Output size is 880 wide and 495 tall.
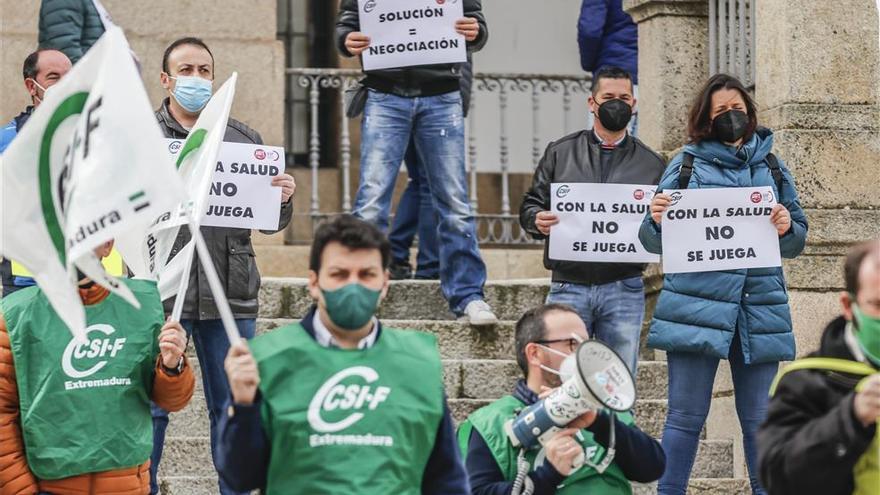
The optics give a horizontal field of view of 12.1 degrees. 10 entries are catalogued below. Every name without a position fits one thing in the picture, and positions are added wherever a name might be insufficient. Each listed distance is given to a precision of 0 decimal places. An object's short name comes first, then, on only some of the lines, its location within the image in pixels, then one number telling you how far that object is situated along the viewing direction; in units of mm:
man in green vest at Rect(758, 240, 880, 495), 10782
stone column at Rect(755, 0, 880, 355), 20044
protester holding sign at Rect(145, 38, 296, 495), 16929
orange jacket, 14002
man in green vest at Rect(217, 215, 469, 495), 11549
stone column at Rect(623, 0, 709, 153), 22707
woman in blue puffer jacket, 16914
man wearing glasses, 13091
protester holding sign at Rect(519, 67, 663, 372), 18148
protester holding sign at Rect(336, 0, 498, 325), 20119
